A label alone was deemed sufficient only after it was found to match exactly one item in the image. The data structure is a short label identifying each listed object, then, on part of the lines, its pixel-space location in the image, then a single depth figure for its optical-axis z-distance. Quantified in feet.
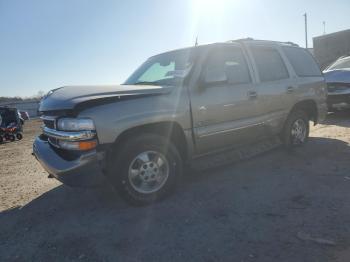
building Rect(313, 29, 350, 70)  70.03
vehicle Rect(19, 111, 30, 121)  91.01
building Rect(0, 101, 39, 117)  133.69
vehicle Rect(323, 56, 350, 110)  32.73
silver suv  13.10
